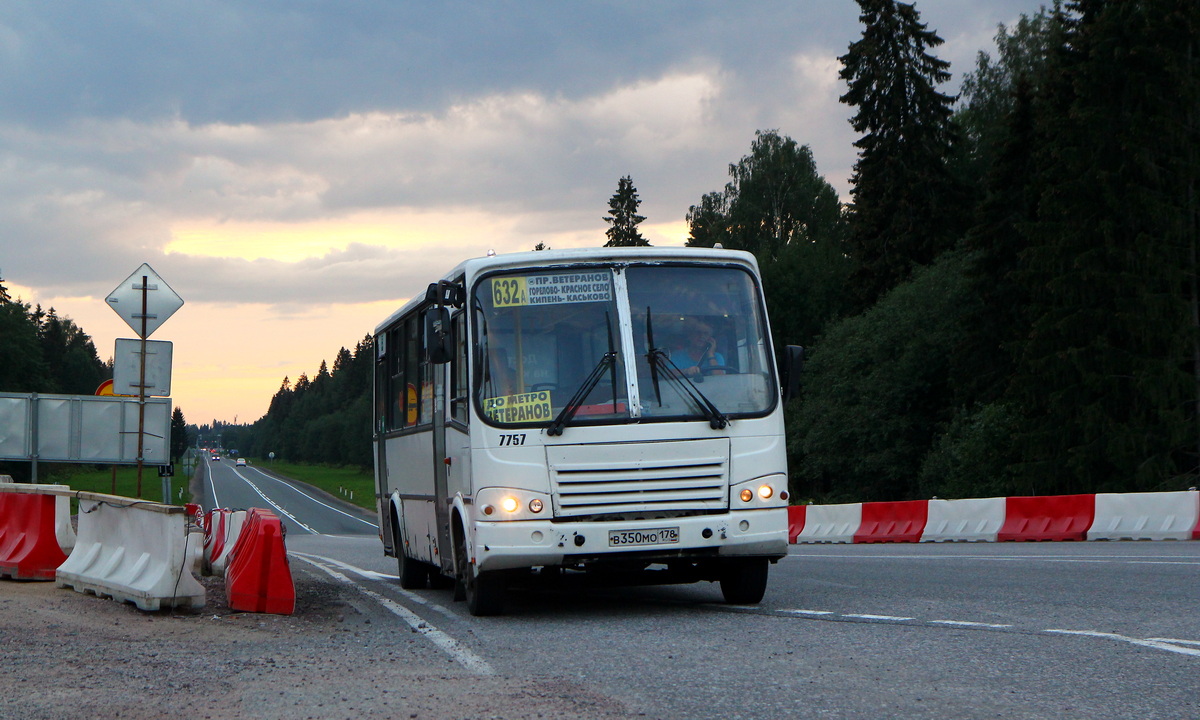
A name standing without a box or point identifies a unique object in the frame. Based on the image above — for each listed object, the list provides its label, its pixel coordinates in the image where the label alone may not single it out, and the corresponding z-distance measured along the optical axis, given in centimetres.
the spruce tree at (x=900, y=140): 5384
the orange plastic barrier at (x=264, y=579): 1041
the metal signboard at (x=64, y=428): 2023
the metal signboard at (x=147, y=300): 1566
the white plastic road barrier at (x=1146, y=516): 1894
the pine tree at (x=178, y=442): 16415
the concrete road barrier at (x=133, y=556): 1017
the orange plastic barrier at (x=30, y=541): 1344
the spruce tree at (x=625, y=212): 8456
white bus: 980
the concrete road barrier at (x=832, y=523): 2706
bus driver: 1027
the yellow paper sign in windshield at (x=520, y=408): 996
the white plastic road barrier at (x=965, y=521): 2211
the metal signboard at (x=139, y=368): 1631
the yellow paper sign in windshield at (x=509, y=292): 1038
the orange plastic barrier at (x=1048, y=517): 2020
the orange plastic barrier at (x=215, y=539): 1716
